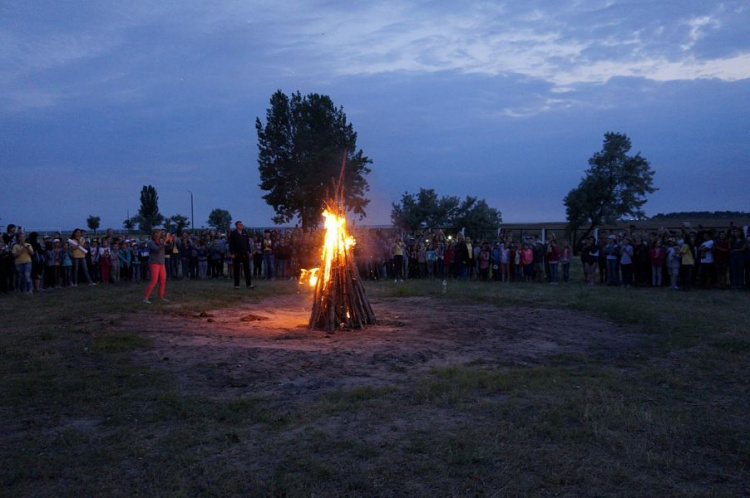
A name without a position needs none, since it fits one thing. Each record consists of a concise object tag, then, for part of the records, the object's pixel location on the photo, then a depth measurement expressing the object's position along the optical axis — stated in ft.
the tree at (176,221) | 189.06
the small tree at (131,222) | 230.42
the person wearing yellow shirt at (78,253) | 63.08
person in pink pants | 45.80
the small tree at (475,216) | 144.05
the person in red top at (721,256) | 58.03
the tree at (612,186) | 144.05
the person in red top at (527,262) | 69.41
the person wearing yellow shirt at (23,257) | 55.11
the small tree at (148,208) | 213.46
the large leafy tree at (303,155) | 170.71
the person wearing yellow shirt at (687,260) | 58.44
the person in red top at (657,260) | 60.75
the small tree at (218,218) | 221.91
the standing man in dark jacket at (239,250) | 55.52
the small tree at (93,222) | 236.84
